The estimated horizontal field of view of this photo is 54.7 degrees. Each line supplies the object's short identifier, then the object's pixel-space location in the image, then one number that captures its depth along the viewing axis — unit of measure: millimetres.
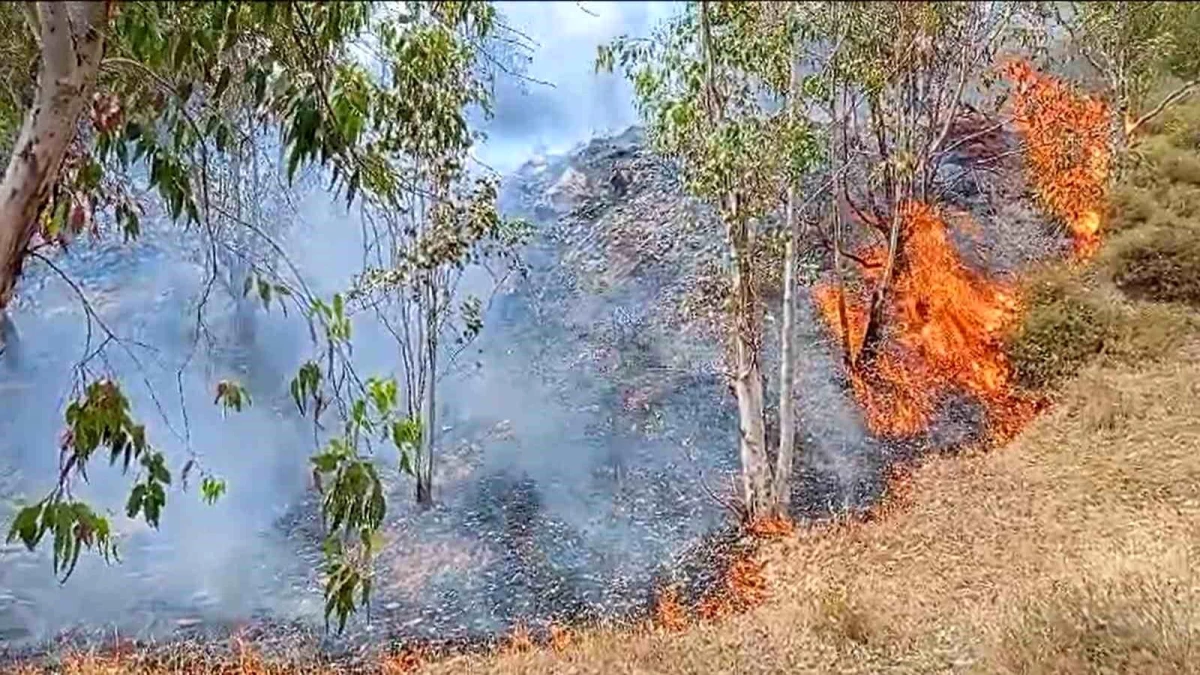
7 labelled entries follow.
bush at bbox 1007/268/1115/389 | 8938
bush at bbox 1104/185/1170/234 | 9305
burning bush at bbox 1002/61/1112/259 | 9695
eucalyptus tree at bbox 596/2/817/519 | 6504
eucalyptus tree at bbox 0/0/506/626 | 2400
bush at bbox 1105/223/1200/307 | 9070
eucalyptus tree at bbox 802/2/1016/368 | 7285
